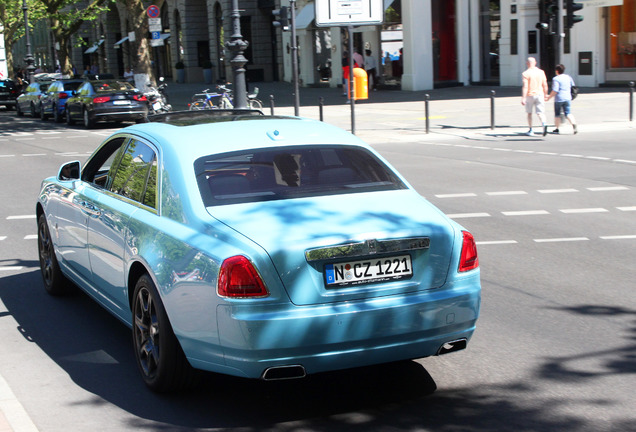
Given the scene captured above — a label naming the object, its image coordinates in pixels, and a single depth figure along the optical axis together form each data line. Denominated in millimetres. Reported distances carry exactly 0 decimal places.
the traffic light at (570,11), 23625
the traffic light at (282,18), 23016
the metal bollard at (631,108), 22191
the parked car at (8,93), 44688
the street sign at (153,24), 33031
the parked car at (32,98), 37281
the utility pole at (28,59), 47797
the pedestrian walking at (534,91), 21031
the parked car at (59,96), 33031
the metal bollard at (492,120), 22500
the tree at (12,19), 57469
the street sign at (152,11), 33781
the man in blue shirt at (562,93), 20812
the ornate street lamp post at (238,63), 20938
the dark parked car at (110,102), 28875
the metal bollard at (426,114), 21953
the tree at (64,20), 49619
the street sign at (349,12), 21875
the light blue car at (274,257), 4562
